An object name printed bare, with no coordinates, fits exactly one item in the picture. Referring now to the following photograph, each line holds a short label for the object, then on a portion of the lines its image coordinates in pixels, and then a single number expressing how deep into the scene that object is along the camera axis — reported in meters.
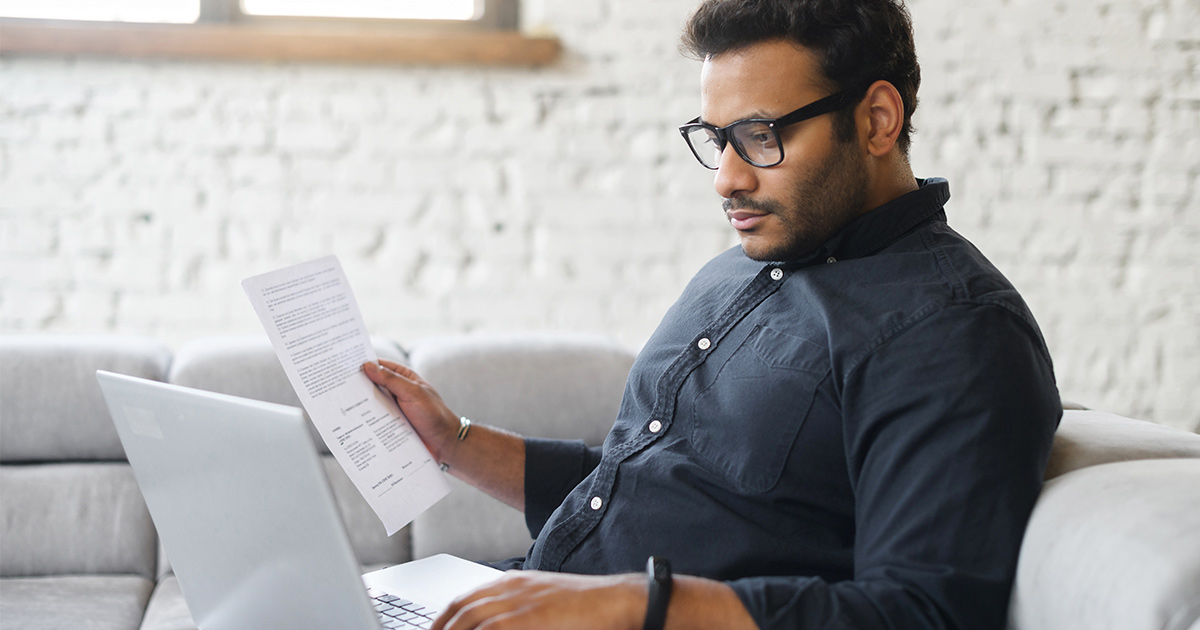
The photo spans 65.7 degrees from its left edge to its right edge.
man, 0.82
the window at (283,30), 2.13
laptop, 0.77
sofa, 1.63
